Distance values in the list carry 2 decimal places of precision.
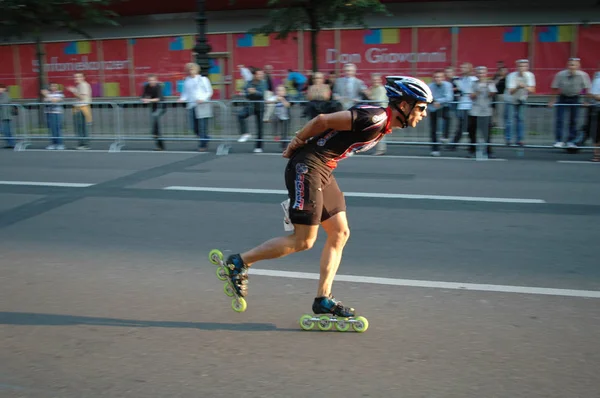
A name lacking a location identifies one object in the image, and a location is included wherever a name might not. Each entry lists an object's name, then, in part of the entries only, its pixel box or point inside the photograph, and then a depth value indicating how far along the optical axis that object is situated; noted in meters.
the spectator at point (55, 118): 15.52
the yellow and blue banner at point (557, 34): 26.22
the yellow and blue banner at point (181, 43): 30.50
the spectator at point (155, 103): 14.75
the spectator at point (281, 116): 14.12
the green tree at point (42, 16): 18.94
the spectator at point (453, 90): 13.54
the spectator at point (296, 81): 18.66
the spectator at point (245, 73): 20.05
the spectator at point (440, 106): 13.46
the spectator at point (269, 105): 14.20
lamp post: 15.98
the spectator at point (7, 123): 15.79
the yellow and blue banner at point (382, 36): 27.70
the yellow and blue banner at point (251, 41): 29.28
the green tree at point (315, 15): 17.52
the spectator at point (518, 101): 13.12
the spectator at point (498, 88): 13.12
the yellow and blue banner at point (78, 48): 31.86
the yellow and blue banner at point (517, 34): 26.69
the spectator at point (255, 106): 14.29
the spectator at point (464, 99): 13.24
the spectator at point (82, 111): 15.45
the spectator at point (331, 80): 14.64
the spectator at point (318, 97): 13.45
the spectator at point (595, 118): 12.39
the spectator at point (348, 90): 13.86
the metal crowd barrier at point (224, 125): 13.09
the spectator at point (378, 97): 13.46
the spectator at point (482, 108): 12.88
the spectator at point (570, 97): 12.91
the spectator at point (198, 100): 14.38
